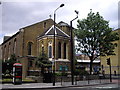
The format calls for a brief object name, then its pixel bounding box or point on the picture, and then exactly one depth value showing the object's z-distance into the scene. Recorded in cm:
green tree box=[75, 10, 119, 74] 4162
